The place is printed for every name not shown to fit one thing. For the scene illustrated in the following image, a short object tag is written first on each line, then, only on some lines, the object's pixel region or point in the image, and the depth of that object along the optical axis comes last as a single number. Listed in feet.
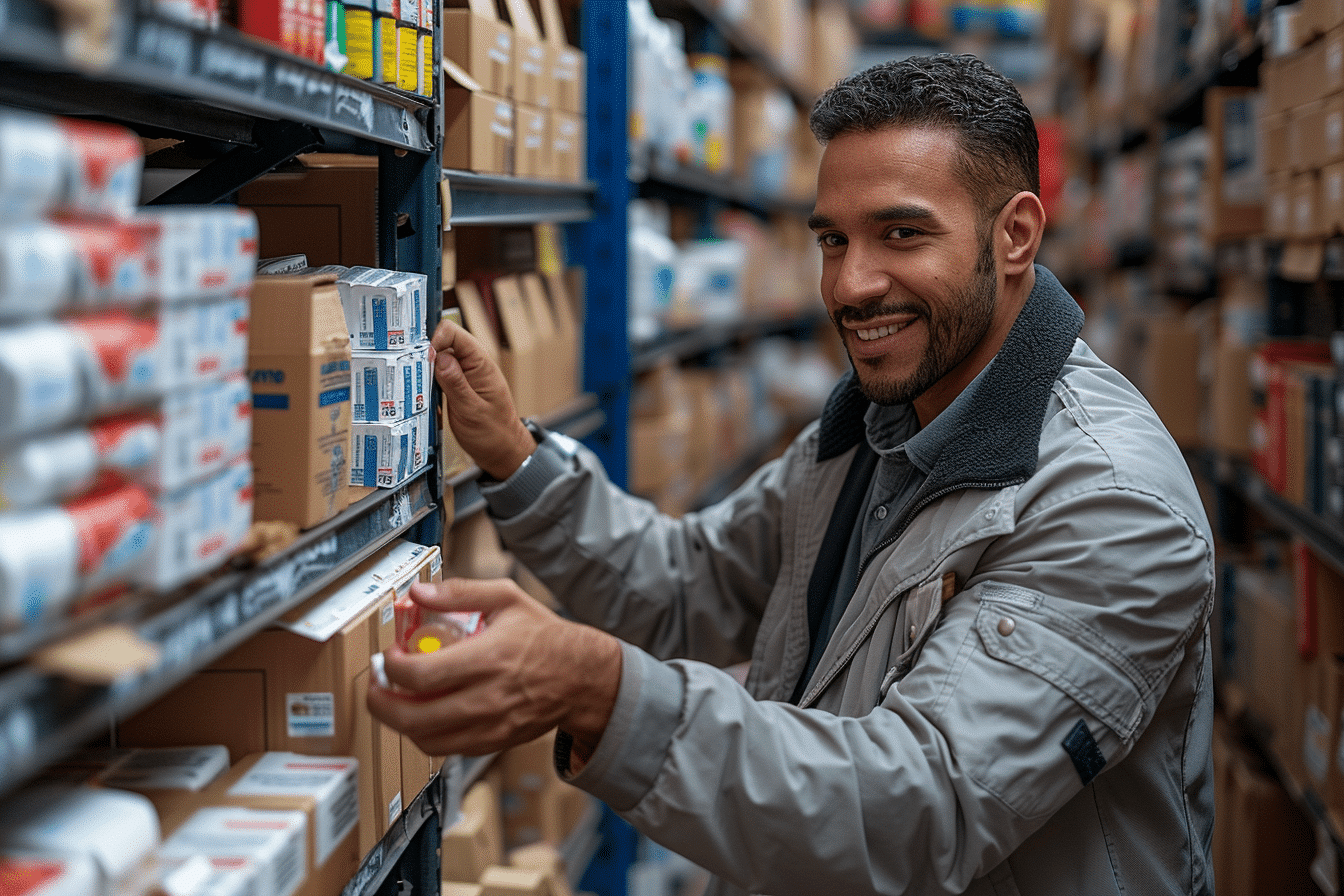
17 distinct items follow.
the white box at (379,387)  4.48
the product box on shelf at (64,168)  2.35
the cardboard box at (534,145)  7.09
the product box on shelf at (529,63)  7.09
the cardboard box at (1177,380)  13.38
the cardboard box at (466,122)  6.17
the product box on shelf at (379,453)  4.48
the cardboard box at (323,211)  5.25
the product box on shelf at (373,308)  4.47
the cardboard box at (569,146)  8.00
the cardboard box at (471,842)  6.85
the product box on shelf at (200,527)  2.91
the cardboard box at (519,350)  7.24
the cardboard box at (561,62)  8.00
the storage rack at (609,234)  9.10
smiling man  4.02
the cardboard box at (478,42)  6.21
